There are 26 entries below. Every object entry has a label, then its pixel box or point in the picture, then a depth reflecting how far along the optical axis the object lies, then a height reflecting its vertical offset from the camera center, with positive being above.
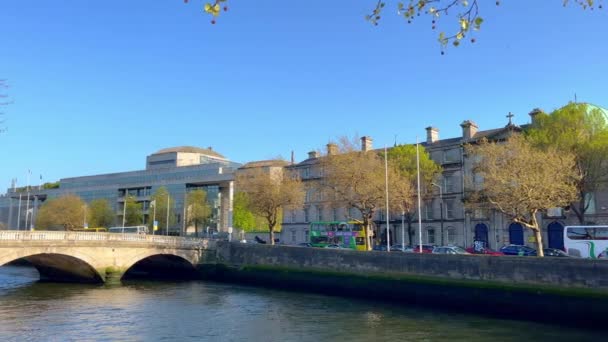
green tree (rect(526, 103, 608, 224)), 45.66 +8.74
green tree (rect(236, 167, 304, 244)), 58.30 +4.83
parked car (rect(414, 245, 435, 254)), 49.53 -1.52
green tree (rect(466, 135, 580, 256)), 37.12 +4.00
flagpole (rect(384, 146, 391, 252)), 46.43 +5.04
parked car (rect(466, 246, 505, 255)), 49.89 -1.84
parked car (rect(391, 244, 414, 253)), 52.06 -1.59
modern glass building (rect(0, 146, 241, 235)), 103.94 +10.88
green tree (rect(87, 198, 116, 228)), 95.44 +3.75
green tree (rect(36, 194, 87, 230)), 90.19 +3.62
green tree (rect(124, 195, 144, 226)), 99.00 +3.97
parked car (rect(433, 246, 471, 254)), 45.12 -1.49
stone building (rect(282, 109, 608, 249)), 54.78 +2.28
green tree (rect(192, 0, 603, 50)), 6.19 +2.75
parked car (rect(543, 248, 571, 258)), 40.02 -1.63
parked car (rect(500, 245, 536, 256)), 42.94 -1.54
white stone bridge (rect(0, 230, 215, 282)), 40.22 -1.62
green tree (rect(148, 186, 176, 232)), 95.38 +4.38
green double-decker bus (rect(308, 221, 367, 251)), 58.06 -0.09
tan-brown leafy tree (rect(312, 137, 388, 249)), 50.03 +5.50
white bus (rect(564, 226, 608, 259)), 36.47 -0.63
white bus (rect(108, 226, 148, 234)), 77.53 +0.81
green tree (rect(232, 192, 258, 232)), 97.00 +3.26
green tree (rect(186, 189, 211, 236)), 93.19 +4.72
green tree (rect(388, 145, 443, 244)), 58.46 +7.62
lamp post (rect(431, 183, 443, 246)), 62.88 +3.82
